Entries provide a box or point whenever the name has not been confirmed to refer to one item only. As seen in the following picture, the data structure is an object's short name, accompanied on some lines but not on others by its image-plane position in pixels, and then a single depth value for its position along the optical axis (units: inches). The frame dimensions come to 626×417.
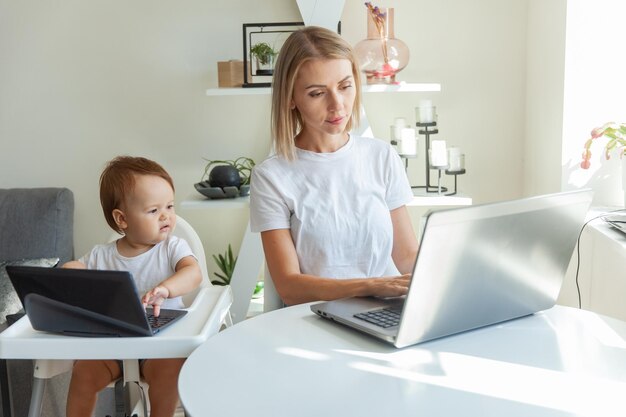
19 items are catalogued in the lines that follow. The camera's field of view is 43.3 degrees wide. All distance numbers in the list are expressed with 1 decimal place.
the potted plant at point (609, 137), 92.8
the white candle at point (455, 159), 111.7
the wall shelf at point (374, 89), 107.7
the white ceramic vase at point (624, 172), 93.1
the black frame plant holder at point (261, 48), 112.9
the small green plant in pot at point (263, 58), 112.9
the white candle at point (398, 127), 113.0
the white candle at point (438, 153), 110.4
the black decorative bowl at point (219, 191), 110.6
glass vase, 109.2
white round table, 41.7
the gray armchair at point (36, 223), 119.3
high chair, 55.5
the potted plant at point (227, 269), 123.0
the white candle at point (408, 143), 111.3
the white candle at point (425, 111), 112.0
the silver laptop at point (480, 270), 46.5
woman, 72.1
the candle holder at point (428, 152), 111.8
